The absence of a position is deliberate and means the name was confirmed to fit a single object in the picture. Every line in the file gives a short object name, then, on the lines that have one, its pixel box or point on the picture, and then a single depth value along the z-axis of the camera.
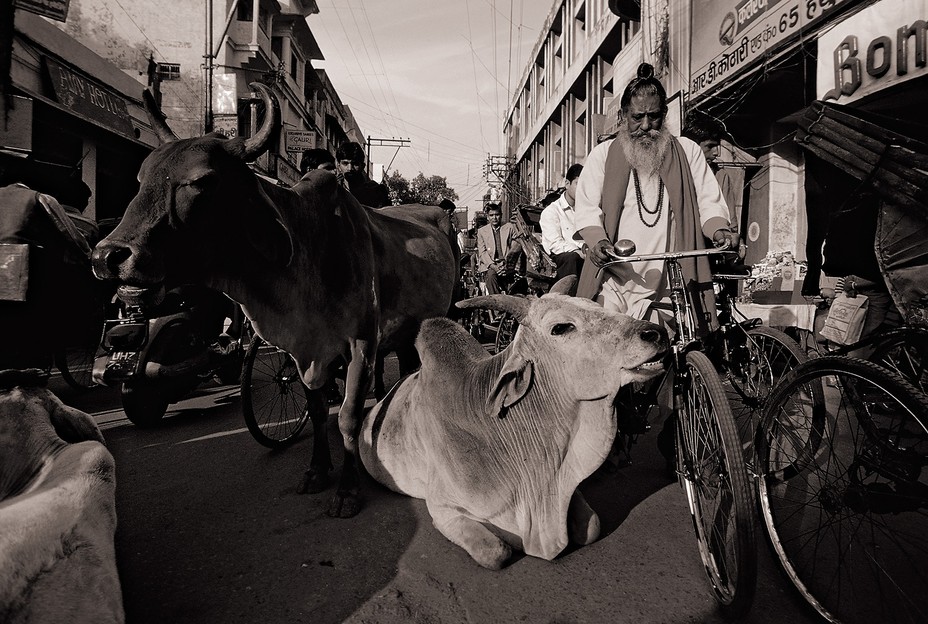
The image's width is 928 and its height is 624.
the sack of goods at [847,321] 3.73
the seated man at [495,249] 9.80
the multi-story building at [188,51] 18.98
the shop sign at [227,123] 18.97
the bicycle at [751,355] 3.21
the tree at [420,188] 46.34
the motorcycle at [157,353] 4.66
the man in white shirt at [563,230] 6.10
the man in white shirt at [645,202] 3.37
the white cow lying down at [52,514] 1.43
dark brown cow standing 2.78
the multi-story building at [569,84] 18.17
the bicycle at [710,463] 2.04
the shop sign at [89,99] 12.27
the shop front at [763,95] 8.66
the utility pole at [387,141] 47.84
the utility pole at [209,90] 18.16
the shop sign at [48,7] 9.30
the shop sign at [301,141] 23.25
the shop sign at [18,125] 6.98
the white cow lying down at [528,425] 2.47
